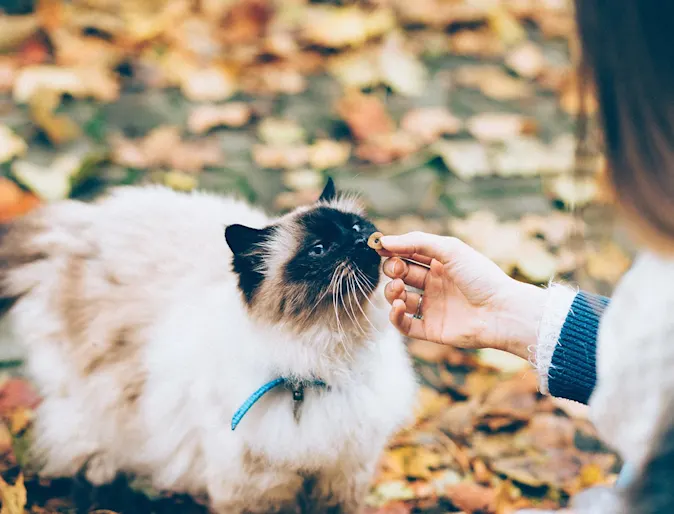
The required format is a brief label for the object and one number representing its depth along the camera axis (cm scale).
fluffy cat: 174
